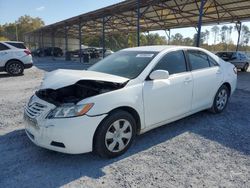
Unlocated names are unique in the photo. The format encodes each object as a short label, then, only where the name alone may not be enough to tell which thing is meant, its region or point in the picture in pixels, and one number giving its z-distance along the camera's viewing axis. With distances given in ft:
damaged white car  9.81
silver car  51.26
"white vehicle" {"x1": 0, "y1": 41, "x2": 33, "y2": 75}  37.24
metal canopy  48.73
